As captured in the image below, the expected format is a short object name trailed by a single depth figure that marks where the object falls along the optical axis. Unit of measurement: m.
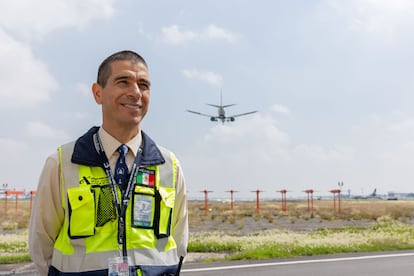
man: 2.49
